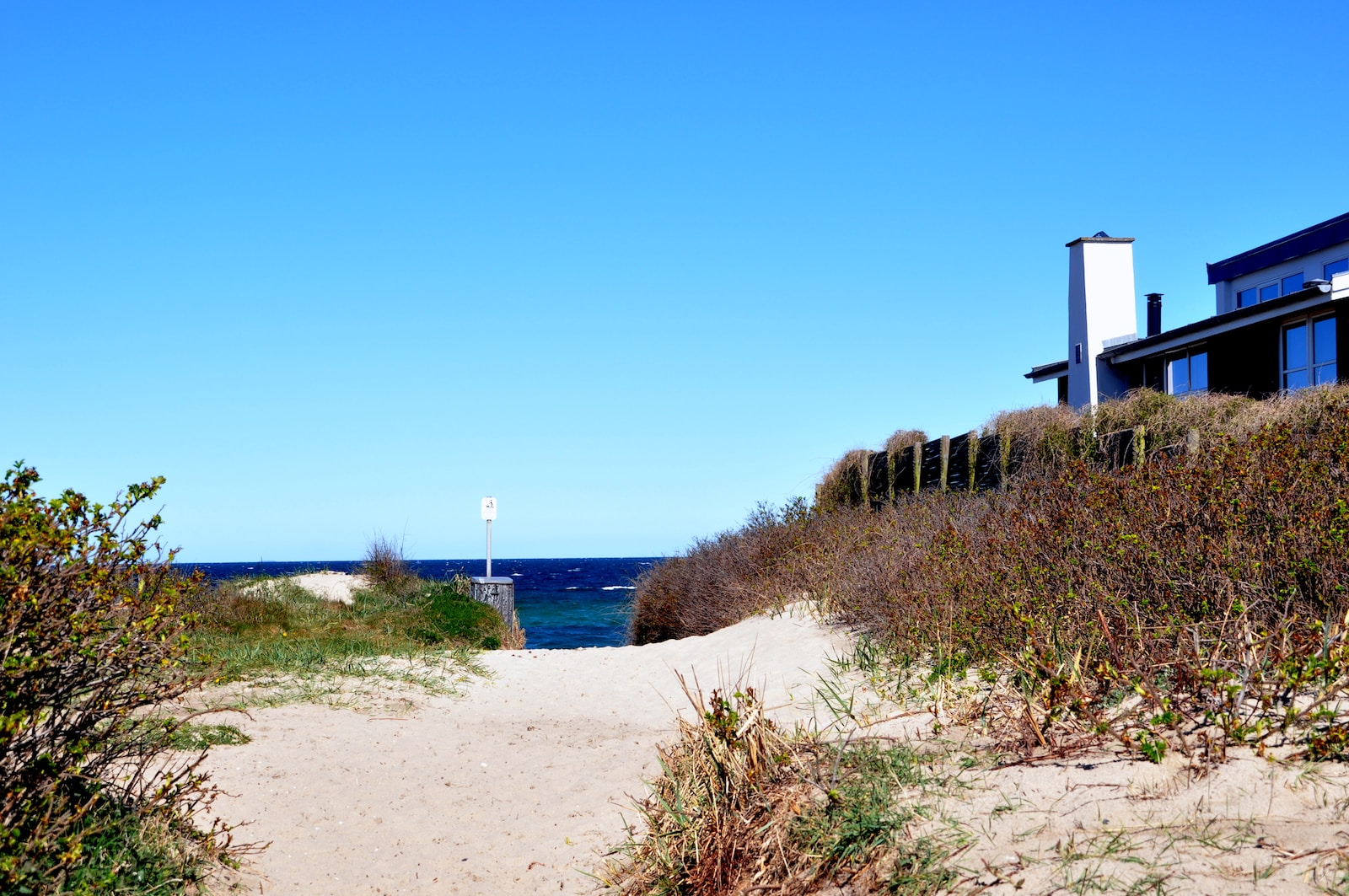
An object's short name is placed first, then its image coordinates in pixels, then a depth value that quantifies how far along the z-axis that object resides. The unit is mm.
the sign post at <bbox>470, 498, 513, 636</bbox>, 16920
